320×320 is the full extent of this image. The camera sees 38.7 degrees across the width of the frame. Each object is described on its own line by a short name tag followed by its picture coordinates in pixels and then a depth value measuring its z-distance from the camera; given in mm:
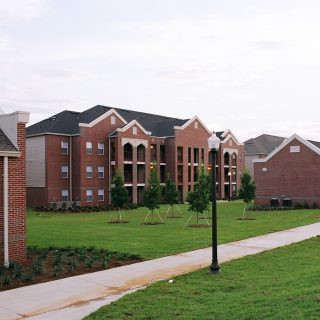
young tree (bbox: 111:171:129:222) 30719
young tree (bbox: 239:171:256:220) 33000
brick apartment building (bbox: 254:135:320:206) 40438
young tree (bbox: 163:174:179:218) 35219
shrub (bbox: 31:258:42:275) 12414
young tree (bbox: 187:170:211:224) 26438
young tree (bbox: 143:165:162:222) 30016
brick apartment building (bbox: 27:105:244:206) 46094
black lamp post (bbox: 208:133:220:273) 11999
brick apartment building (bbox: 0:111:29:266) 13758
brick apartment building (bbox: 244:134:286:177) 78688
